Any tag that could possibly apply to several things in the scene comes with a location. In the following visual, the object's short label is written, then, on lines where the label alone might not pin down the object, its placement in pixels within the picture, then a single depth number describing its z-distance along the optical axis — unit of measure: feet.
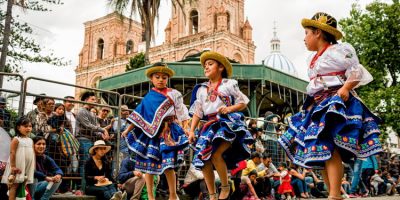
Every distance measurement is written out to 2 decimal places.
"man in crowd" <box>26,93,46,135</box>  21.95
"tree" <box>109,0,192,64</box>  61.57
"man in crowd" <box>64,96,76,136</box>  24.40
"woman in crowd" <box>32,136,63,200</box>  19.51
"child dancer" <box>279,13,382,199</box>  12.47
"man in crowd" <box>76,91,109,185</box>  24.17
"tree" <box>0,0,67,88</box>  55.97
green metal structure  51.83
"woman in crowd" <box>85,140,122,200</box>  21.45
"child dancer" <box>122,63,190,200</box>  17.29
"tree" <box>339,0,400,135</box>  75.87
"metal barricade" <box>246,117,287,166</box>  34.40
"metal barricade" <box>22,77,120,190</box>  22.48
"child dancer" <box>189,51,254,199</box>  16.20
